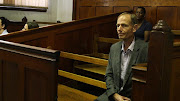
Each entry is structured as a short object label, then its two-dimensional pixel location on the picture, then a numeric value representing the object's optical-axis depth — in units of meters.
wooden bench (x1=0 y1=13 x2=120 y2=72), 3.21
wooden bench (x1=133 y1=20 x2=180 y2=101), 1.41
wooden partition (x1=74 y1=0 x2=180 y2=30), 4.05
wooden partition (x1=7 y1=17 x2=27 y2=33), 5.57
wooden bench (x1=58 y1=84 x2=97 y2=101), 2.87
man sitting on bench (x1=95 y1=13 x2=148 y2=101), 1.98
